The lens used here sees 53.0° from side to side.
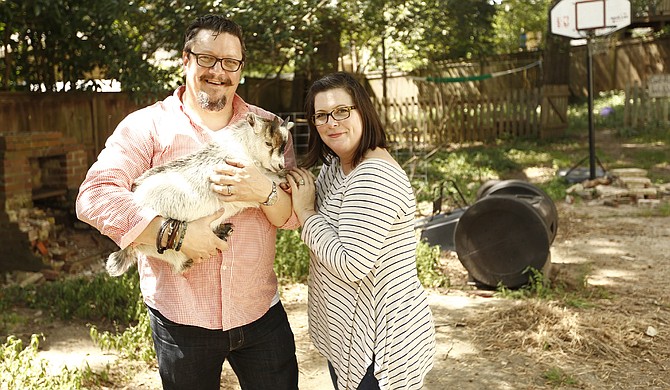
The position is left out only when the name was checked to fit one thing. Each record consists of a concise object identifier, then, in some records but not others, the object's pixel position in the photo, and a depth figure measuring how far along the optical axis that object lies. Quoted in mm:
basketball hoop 11719
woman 2348
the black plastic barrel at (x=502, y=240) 6199
